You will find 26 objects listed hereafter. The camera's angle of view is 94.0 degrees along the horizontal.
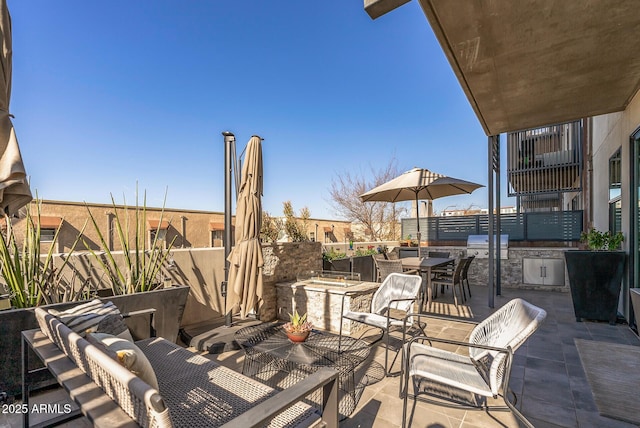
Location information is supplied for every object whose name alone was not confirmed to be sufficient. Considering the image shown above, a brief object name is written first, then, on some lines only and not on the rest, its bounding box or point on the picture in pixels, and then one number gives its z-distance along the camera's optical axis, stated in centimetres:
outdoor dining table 518
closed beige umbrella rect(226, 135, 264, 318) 363
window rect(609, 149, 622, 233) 441
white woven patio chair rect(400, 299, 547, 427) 176
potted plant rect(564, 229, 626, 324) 416
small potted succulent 250
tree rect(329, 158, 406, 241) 1586
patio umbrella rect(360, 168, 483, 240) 556
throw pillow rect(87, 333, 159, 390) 136
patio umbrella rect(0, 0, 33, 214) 183
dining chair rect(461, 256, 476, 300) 560
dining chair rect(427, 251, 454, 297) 621
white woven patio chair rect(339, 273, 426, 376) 308
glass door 378
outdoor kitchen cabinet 688
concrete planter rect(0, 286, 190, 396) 231
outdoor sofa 107
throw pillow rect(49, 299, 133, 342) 209
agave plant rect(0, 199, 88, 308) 252
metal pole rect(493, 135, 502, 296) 609
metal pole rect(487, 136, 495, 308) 538
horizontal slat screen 730
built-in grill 755
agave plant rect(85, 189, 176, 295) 321
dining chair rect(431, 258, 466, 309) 521
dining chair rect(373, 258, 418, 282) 504
